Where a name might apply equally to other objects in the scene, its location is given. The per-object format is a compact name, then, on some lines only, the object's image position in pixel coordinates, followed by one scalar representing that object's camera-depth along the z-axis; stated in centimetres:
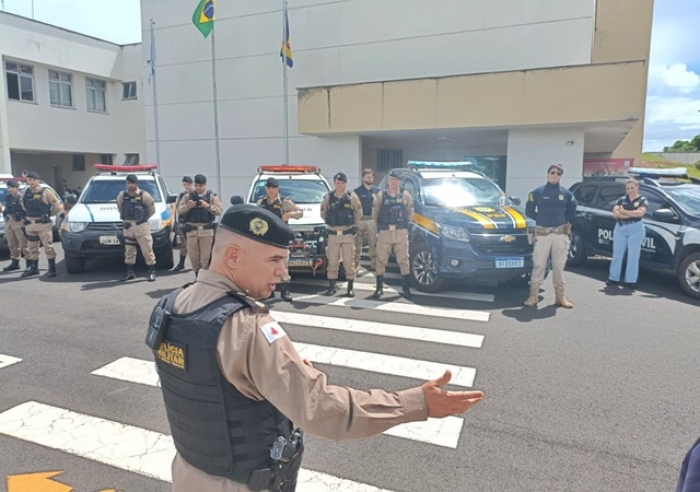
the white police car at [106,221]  900
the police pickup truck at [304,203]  809
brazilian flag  1678
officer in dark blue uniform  718
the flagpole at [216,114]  1888
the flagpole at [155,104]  2095
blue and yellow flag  1707
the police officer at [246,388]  147
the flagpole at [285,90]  1716
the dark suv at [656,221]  776
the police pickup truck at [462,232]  739
